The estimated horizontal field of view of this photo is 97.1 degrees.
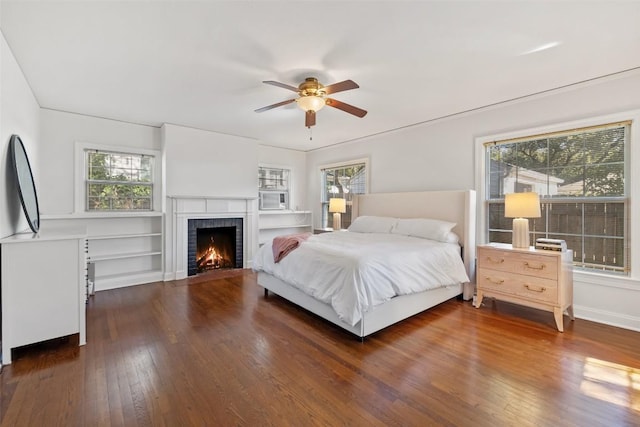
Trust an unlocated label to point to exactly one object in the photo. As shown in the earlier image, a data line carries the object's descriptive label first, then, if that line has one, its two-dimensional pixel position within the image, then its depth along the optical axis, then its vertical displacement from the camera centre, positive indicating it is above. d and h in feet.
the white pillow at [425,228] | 11.95 -0.73
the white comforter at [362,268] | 7.89 -1.89
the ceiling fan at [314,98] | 8.69 +3.70
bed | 8.41 -2.08
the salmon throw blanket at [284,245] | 10.76 -1.33
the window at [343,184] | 18.38 +1.92
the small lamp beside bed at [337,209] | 17.87 +0.14
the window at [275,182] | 20.10 +2.12
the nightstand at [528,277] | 8.98 -2.21
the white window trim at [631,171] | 8.93 +1.35
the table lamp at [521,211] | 9.71 +0.05
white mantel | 14.83 -0.37
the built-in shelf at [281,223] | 19.99 -0.89
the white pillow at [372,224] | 14.17 -0.66
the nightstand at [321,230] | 20.40 -1.37
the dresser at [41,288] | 7.01 -2.06
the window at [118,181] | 13.92 +1.47
